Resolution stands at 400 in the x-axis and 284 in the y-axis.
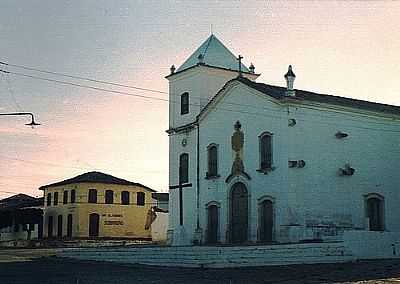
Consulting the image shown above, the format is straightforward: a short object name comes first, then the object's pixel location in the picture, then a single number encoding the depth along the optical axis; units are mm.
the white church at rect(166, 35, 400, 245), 32250
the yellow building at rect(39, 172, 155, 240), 58625
